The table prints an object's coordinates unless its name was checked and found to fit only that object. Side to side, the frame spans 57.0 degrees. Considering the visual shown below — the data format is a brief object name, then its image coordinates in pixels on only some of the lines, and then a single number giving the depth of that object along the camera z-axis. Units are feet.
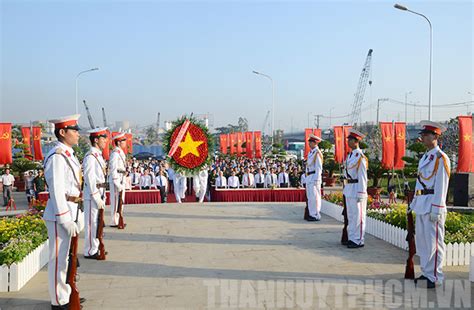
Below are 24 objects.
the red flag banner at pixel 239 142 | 133.08
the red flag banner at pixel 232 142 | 141.18
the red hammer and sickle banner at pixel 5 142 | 59.72
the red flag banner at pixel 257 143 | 115.75
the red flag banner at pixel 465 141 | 48.83
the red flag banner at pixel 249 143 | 121.39
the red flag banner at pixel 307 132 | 80.18
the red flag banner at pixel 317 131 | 86.53
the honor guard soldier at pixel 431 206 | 19.65
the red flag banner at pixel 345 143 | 75.02
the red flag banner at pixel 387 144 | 58.59
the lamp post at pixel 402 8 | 54.67
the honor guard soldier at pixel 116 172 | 31.58
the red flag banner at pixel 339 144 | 75.66
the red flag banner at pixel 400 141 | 58.95
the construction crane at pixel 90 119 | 376.72
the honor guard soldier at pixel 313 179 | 35.42
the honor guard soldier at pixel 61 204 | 16.10
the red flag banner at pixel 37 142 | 79.51
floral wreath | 43.65
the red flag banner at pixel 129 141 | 101.49
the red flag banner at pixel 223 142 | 148.05
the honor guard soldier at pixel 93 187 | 23.79
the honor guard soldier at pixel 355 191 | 27.09
